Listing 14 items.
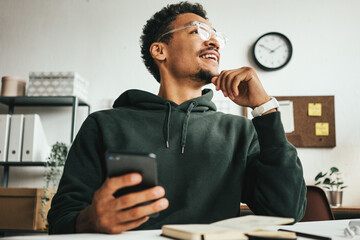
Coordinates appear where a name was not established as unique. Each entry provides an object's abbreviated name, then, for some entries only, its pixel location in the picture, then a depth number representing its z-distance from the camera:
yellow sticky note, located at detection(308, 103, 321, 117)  2.85
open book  0.58
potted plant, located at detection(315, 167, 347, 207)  2.45
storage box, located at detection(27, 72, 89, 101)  2.70
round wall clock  2.97
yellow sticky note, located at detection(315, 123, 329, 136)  2.82
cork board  2.82
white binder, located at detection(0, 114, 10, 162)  2.54
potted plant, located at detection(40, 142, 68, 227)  2.56
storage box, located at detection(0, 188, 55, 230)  2.34
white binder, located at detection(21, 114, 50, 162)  2.55
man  1.05
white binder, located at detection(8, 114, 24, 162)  2.55
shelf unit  2.65
